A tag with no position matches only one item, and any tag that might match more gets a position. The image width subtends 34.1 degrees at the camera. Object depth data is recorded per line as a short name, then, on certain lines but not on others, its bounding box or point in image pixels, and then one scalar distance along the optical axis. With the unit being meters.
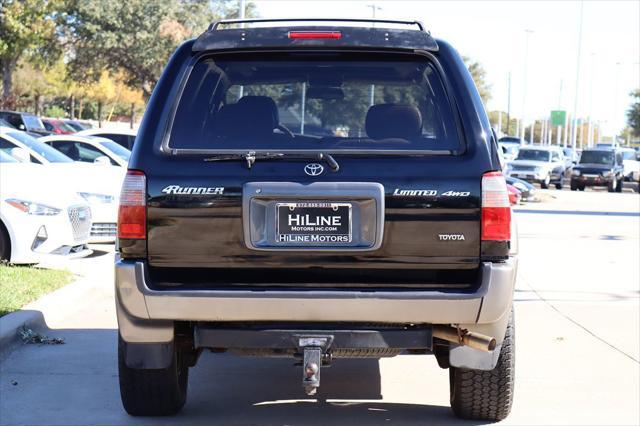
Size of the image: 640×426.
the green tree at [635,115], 104.44
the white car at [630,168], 51.50
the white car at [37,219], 10.73
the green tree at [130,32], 40.84
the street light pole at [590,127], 93.39
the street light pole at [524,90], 75.69
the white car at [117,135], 20.80
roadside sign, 97.50
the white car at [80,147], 17.62
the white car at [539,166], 41.38
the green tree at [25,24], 38.22
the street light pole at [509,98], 96.89
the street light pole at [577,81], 52.53
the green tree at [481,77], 89.56
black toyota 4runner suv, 4.84
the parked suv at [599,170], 42.69
